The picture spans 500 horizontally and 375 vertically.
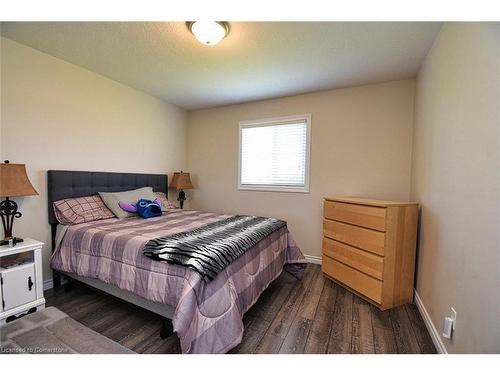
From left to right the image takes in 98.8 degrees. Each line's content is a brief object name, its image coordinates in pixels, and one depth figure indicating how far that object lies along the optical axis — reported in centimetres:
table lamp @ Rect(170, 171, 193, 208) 334
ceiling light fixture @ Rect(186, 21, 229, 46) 157
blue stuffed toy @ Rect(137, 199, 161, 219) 241
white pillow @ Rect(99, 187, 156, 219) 235
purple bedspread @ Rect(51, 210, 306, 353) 121
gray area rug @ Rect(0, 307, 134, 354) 122
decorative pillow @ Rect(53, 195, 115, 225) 208
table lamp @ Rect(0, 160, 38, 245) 160
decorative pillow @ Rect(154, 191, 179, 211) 293
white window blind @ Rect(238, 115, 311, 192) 301
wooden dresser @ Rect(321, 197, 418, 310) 184
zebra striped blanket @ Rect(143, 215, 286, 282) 130
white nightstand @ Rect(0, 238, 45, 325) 153
